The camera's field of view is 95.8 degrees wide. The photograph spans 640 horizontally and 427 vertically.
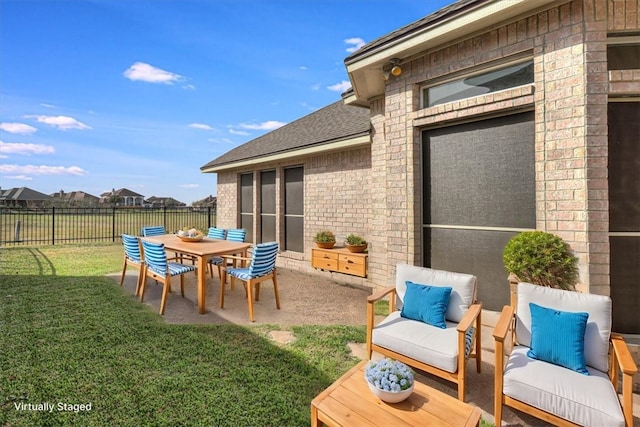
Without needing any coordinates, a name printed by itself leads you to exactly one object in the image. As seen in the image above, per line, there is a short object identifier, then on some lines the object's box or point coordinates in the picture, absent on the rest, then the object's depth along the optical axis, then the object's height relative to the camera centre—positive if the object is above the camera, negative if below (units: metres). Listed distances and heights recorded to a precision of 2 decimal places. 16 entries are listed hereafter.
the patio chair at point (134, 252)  5.52 -0.76
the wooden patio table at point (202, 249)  4.67 -0.65
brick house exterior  2.99 +1.30
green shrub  3.00 -0.53
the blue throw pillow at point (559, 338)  2.27 -1.04
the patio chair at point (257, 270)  4.62 -0.97
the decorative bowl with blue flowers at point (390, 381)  1.86 -1.11
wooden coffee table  1.74 -1.26
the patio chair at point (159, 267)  4.73 -0.95
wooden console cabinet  6.14 -1.08
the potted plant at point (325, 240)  6.78 -0.65
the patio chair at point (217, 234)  7.53 -0.55
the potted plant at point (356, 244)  6.32 -0.70
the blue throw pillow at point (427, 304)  3.06 -1.00
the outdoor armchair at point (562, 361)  1.89 -1.21
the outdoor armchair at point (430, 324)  2.52 -1.19
